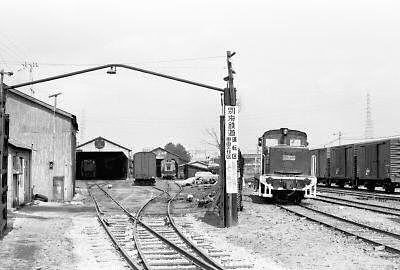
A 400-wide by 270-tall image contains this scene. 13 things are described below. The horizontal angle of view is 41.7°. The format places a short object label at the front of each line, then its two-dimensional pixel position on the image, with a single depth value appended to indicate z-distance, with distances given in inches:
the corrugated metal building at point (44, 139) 1111.6
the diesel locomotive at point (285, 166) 897.5
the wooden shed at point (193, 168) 2999.5
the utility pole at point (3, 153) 544.7
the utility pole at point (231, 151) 643.5
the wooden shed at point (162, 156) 3681.1
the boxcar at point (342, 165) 1505.9
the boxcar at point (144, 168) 2177.7
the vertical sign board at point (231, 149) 644.7
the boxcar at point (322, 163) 1719.2
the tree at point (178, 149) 6092.5
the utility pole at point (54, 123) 1129.4
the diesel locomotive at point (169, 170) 3006.9
